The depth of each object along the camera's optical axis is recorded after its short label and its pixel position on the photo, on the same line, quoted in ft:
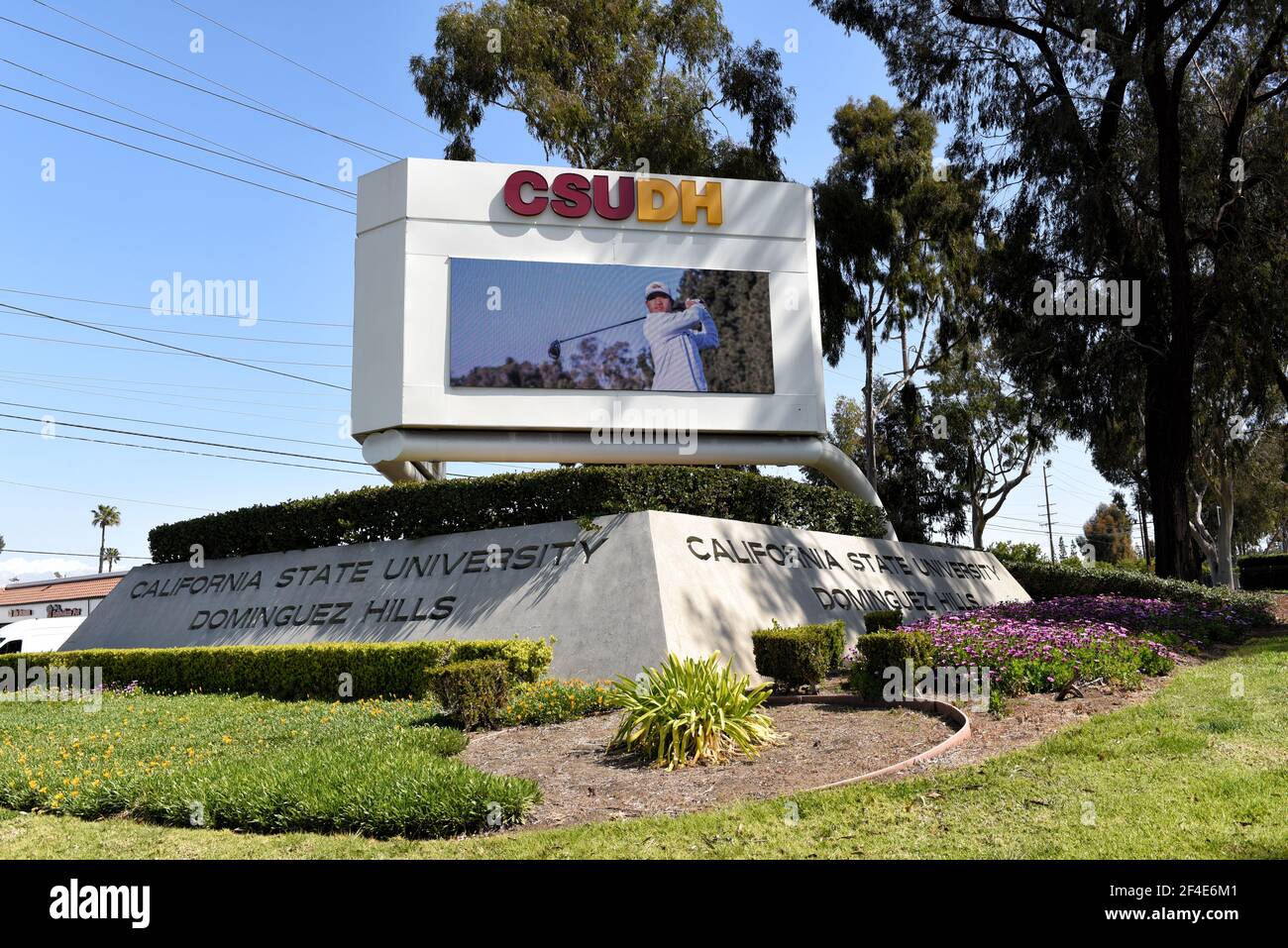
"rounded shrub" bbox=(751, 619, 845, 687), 41.55
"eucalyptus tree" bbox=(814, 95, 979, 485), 98.32
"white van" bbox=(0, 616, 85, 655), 88.58
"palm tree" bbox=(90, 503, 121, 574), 284.61
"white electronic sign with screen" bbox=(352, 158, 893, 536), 63.77
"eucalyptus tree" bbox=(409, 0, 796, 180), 93.45
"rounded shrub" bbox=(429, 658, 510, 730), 36.65
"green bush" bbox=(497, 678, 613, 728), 38.01
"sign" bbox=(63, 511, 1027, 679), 48.08
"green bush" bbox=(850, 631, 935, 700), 36.35
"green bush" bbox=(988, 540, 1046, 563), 105.09
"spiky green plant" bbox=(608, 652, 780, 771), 29.27
